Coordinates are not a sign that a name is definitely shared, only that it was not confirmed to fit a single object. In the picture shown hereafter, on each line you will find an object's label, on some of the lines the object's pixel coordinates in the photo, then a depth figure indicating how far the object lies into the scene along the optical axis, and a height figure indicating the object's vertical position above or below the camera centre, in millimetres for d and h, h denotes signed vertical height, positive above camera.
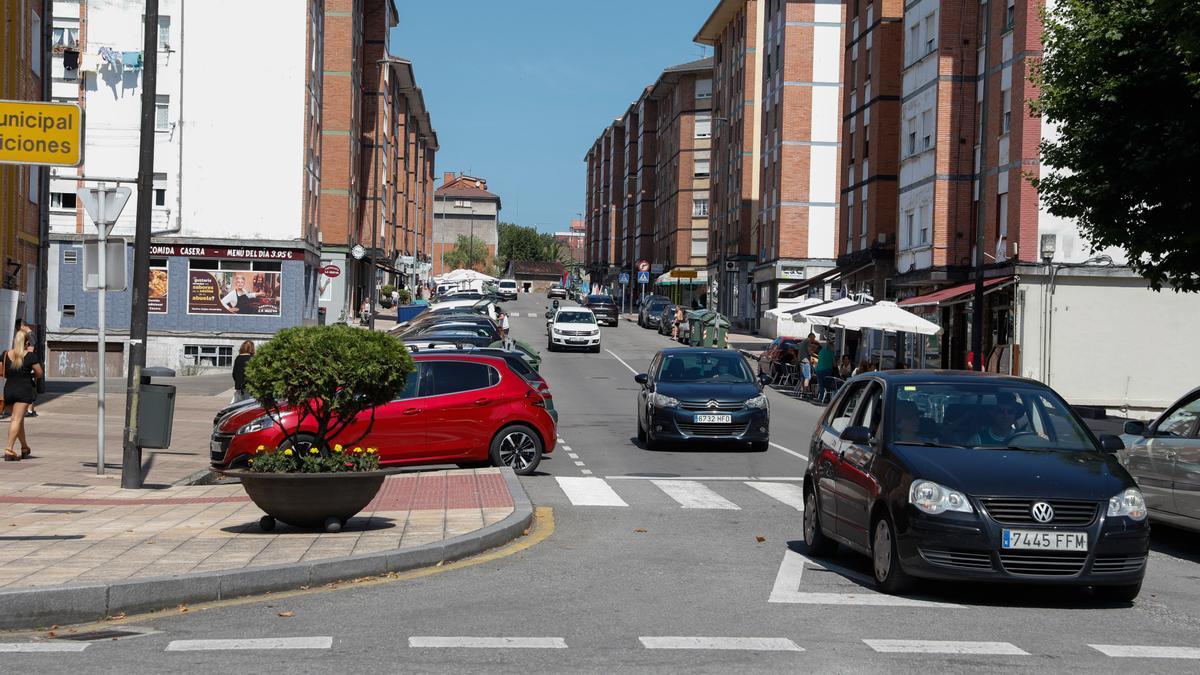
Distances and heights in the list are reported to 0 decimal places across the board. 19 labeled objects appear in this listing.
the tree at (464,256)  165875 +5882
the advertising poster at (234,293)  47406 +184
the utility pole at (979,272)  31203 +1058
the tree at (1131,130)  20219 +2862
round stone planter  11062 -1542
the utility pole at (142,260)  15367 +387
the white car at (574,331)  56125 -932
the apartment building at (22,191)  27969 +2105
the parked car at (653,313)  75250 -155
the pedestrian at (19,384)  18031 -1199
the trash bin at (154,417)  15484 -1336
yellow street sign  11125 +1256
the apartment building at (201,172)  46344 +4243
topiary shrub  11250 -550
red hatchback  17594 -1493
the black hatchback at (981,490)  8820 -1100
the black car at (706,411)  22250 -1564
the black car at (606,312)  77250 -169
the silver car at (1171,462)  12023 -1219
